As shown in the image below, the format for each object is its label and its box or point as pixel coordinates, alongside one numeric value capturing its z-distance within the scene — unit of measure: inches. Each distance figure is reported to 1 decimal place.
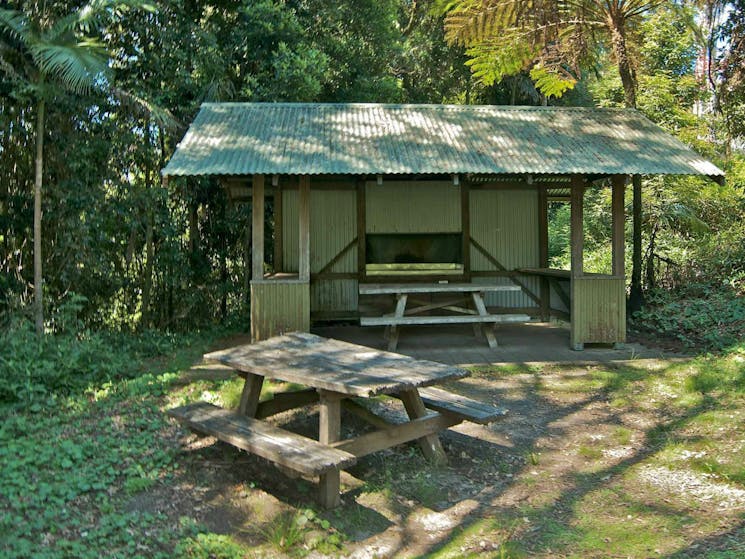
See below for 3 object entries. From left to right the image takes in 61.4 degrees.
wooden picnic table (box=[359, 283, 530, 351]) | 340.8
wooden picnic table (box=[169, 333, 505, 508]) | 163.8
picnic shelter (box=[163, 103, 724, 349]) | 331.0
